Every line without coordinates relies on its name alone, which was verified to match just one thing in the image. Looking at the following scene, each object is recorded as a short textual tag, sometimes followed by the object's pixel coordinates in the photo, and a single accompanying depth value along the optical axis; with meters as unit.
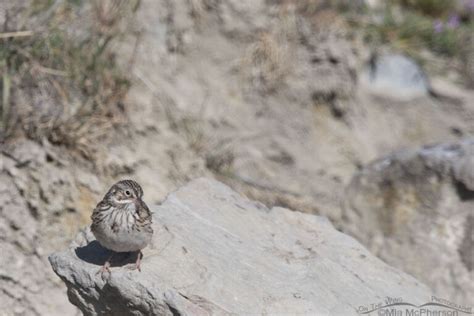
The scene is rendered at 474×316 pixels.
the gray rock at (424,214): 15.27
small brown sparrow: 10.51
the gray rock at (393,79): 21.92
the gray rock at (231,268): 10.27
